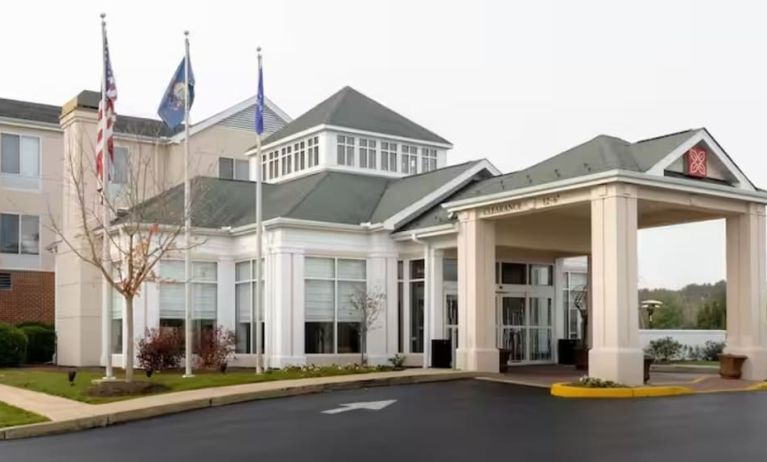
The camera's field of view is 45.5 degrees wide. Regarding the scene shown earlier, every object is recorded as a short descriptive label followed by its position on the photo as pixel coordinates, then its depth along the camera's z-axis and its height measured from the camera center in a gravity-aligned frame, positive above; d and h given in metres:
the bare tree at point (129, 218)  20.64 +1.86
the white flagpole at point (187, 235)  23.16 +1.21
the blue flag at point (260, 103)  24.42 +4.73
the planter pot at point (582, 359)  26.28 -2.30
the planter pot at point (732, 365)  22.62 -2.14
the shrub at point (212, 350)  26.05 -1.96
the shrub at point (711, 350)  33.91 -2.64
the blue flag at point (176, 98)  24.34 +4.88
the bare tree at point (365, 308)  27.06 -0.82
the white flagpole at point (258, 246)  24.22 +0.93
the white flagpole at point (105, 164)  21.39 +2.80
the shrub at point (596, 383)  19.23 -2.21
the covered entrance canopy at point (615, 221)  20.34 +1.55
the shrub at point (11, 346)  30.94 -2.17
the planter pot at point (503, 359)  24.70 -2.16
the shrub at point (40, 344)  33.78 -2.32
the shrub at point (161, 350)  25.30 -1.91
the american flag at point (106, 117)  21.86 +3.96
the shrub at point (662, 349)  32.94 -2.53
